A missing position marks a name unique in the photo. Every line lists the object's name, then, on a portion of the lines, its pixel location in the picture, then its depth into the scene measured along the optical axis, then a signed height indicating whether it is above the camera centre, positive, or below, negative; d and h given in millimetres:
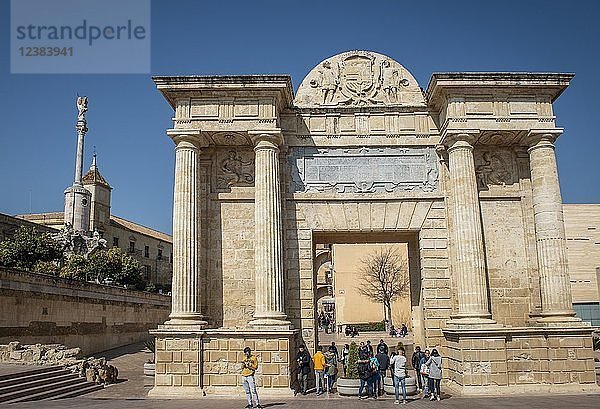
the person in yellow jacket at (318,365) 15625 -1666
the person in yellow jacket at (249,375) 12805 -1543
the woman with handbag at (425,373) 14453 -1821
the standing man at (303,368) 15898 -1774
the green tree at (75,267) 33553 +2678
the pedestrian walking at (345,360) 15838 -1646
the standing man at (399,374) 14094 -1800
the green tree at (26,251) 31609 +3481
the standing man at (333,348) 16766 -1326
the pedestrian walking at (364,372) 14773 -1792
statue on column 53094 +18893
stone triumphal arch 15297 +2714
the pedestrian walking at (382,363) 15302 -1652
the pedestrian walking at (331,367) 16078 -1808
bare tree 44938 +1996
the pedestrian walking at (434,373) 14281 -1809
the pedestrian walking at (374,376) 14930 -1945
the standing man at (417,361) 15211 -1610
